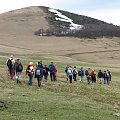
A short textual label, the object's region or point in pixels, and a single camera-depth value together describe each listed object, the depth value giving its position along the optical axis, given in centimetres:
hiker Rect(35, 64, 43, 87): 3038
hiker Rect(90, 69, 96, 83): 4068
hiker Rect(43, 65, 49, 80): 3594
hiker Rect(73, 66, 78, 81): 3900
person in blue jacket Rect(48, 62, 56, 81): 3624
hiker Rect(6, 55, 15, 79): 3202
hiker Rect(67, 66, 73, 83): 3653
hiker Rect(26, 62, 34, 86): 3024
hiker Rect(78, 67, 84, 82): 4025
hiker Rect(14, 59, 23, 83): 3073
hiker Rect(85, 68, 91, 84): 3966
